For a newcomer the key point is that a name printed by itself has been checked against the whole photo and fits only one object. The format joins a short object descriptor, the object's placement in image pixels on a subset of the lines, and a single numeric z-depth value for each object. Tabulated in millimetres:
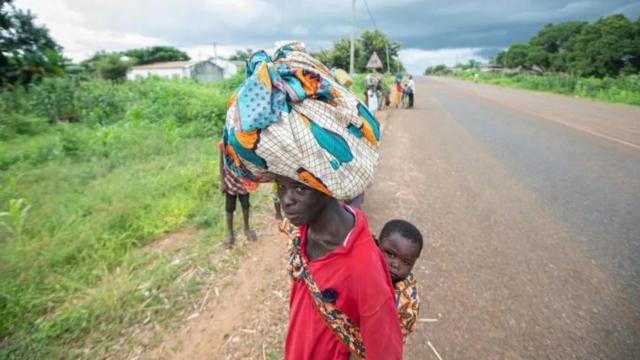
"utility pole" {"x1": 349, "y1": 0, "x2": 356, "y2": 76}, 16234
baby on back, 1748
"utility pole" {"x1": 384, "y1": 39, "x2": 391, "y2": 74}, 41575
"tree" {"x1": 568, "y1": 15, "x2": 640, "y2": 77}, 29027
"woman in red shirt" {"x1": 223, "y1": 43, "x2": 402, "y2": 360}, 1027
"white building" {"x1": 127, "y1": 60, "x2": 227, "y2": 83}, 45000
